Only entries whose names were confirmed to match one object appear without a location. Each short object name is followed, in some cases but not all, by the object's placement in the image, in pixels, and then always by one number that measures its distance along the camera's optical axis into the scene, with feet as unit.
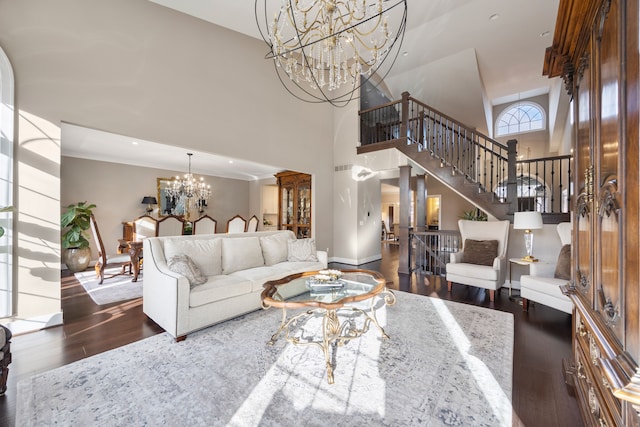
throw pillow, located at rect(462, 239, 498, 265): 12.70
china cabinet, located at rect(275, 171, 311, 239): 20.77
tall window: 8.05
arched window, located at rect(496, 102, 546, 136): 28.48
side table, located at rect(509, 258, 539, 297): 11.11
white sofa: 7.93
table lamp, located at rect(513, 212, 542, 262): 10.88
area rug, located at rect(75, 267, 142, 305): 11.59
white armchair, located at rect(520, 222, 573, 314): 9.02
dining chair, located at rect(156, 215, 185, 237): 14.61
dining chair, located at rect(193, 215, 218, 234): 16.60
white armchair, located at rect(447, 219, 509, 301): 11.62
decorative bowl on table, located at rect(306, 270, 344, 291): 7.80
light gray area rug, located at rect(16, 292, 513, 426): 4.89
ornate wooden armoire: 2.68
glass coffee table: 6.41
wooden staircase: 14.26
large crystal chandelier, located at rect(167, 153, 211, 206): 20.98
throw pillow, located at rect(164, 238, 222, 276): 9.41
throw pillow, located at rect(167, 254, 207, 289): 8.37
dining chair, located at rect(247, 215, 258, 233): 19.20
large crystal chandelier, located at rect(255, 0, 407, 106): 7.73
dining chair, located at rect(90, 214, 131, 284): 13.38
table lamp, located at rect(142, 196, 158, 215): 21.07
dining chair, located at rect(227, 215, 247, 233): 18.80
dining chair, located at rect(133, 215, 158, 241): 14.30
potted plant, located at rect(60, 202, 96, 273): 15.26
